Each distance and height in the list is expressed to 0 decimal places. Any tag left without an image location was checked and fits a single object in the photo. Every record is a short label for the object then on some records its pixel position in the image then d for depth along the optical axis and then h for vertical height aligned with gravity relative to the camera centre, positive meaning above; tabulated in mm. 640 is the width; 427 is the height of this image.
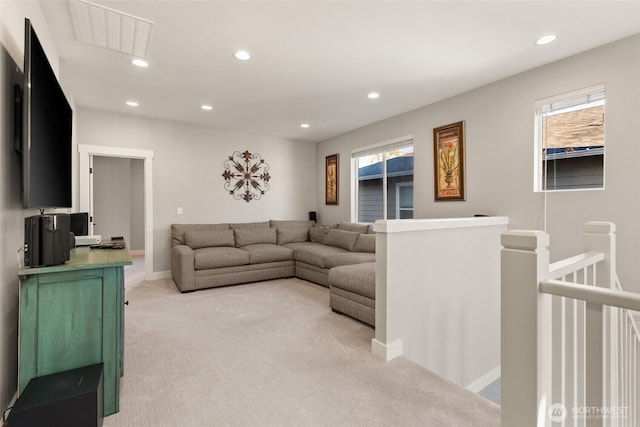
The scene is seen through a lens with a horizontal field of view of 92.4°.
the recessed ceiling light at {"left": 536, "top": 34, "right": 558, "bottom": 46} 2525 +1456
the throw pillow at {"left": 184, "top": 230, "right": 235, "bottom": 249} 4699 -397
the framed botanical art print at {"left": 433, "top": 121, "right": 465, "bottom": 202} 3779 +662
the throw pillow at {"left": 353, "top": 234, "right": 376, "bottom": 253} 4484 -451
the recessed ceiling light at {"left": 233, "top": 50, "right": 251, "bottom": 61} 2775 +1460
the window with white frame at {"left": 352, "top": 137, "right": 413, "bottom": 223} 4664 +539
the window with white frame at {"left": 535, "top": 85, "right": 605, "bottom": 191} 2764 +699
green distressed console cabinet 1491 -551
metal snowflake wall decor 5535 +697
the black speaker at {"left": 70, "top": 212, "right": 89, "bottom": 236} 3260 -110
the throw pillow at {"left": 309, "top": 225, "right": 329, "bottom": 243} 5562 -372
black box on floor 1284 -818
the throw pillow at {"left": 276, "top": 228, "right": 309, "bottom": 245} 5590 -404
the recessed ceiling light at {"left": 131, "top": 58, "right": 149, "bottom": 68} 2920 +1458
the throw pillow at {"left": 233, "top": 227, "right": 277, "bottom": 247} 5129 -387
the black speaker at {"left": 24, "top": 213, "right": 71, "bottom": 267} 1508 -142
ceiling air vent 2184 +1439
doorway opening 4281 +510
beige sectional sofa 4199 -581
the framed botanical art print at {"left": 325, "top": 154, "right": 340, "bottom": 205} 6020 +670
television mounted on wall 1453 +464
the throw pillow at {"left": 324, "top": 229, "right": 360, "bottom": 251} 4758 -416
